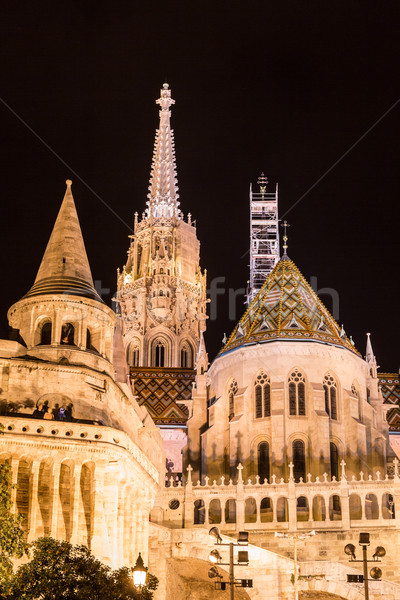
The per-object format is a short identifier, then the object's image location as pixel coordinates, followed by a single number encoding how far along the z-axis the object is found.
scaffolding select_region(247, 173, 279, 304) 84.25
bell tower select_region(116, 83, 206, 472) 78.56
